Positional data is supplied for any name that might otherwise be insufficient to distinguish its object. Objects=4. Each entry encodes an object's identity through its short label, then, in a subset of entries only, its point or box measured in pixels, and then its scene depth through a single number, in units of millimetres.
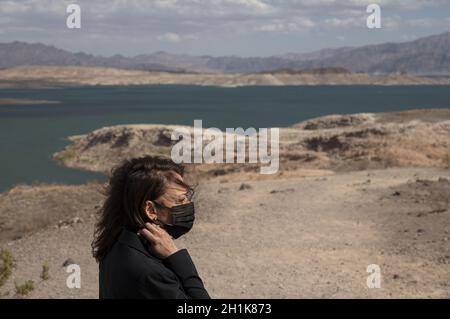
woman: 2580
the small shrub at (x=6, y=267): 11769
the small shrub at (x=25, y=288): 10891
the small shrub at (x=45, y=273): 11922
